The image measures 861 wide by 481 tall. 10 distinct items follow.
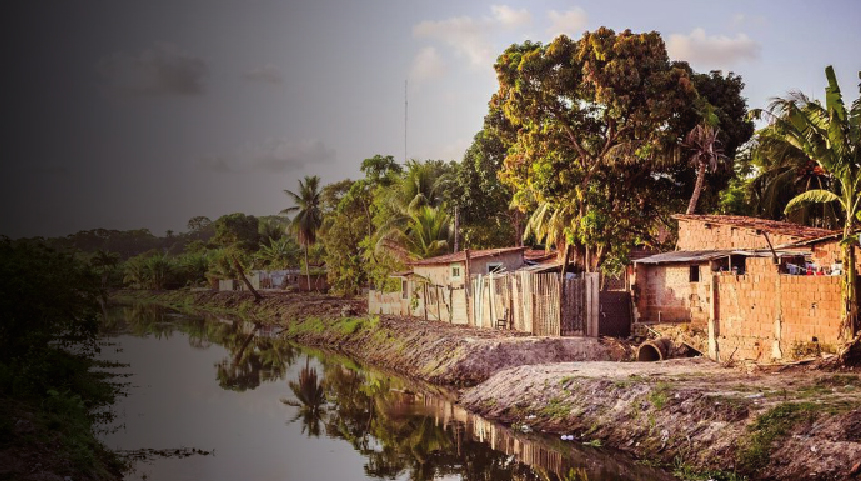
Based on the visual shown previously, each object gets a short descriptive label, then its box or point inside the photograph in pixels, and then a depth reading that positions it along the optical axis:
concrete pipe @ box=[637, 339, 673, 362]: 22.08
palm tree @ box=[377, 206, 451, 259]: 45.00
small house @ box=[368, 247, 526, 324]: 32.44
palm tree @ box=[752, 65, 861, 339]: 17.67
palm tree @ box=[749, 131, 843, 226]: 34.19
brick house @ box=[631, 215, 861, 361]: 17.39
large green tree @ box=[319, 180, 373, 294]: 54.88
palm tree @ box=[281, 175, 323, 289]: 65.81
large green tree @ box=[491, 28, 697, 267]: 27.47
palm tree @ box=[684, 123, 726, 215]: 29.48
